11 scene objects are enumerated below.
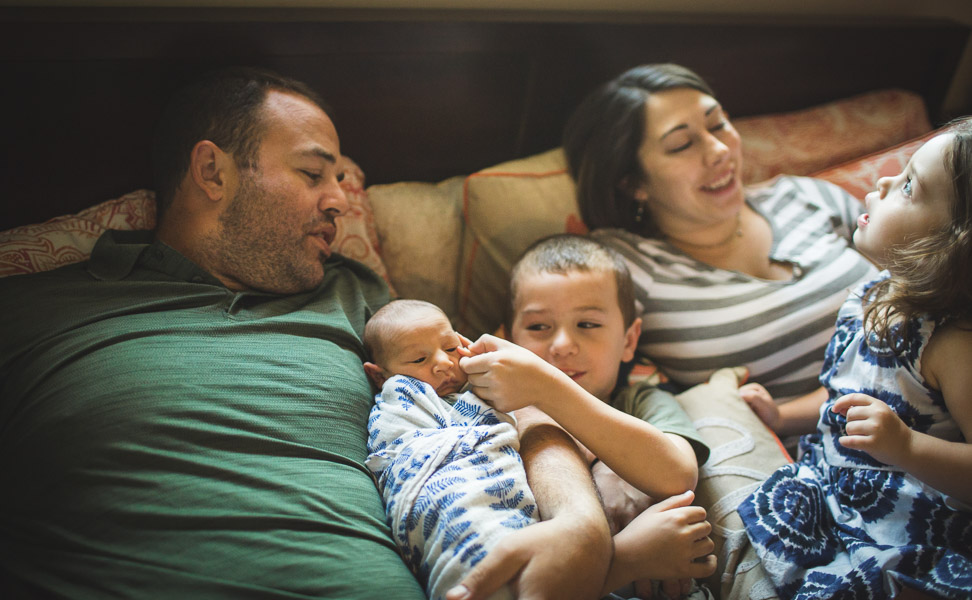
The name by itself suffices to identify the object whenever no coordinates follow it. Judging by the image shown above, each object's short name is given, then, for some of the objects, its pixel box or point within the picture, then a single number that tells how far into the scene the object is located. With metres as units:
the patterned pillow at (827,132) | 2.22
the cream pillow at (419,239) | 1.80
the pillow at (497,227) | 1.82
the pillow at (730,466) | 1.22
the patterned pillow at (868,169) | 2.06
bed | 1.46
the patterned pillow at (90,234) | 1.37
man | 0.98
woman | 1.62
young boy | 1.12
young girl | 1.09
